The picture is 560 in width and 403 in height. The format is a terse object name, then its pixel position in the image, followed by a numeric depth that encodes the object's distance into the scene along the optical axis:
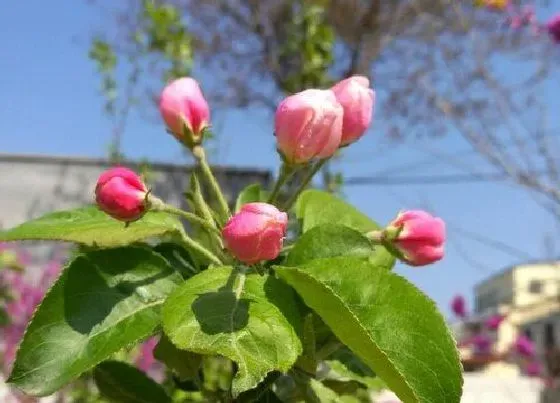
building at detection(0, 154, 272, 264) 3.84
